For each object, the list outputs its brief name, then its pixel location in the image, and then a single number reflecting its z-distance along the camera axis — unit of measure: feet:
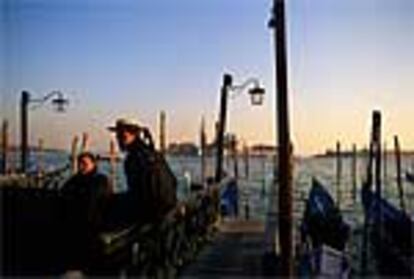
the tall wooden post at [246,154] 130.93
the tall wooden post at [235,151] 93.97
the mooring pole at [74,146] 65.38
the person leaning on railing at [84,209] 17.51
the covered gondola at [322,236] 29.27
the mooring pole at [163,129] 65.29
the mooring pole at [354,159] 99.38
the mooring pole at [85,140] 62.05
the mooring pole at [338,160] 100.76
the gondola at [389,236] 47.27
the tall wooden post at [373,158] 52.54
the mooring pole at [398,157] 71.47
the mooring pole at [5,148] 55.30
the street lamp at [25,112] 54.13
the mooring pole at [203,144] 73.92
